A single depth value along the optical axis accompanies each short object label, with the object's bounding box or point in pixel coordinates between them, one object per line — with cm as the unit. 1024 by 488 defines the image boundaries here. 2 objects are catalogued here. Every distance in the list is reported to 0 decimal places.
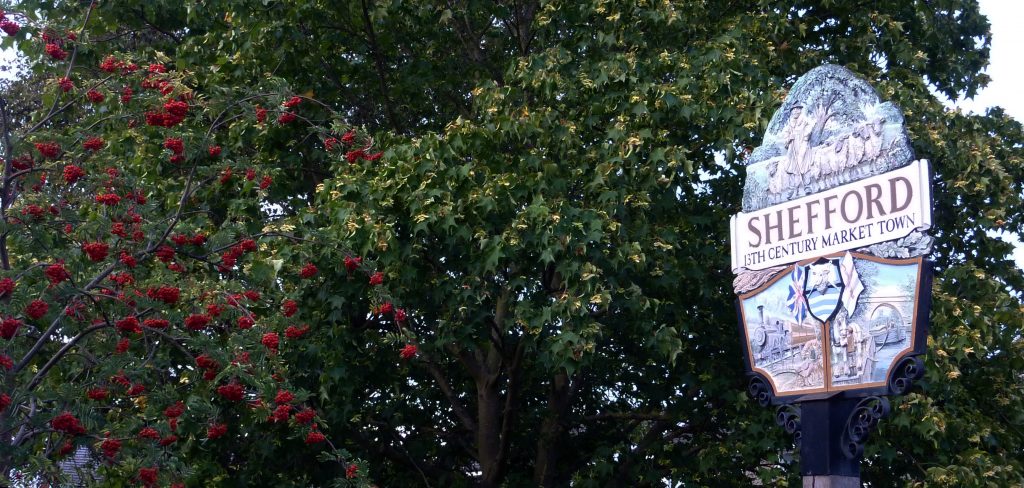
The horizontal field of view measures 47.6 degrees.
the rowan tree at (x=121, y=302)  699
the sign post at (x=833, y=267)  766
